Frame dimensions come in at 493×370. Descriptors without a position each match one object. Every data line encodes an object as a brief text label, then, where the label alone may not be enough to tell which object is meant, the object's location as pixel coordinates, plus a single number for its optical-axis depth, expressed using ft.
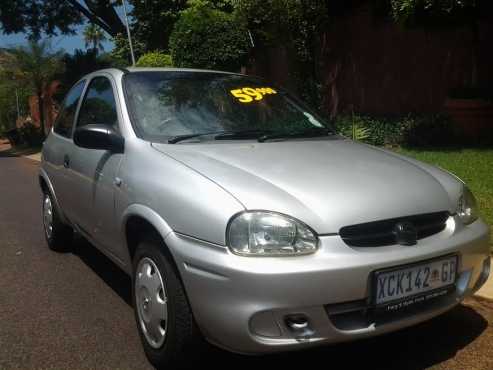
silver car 7.63
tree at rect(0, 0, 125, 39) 80.69
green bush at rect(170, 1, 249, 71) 46.65
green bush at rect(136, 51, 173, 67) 55.98
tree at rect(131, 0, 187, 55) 65.16
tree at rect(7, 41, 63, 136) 88.74
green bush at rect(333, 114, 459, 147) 33.91
